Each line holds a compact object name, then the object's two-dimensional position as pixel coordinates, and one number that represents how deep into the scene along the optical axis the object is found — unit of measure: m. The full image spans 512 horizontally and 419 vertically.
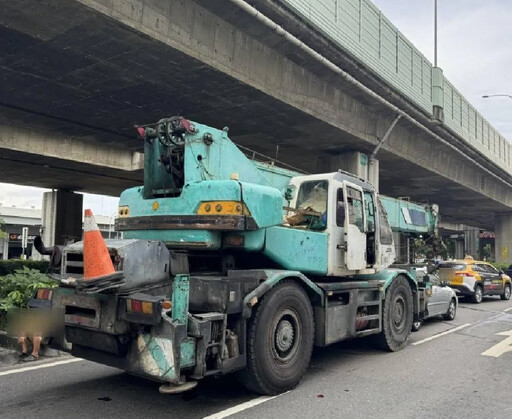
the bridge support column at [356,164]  18.97
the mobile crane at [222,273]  4.82
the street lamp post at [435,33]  22.68
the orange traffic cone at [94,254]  4.69
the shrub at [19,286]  8.24
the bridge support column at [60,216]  30.25
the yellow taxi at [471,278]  17.55
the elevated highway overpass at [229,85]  10.16
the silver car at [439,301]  10.74
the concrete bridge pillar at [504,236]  42.91
